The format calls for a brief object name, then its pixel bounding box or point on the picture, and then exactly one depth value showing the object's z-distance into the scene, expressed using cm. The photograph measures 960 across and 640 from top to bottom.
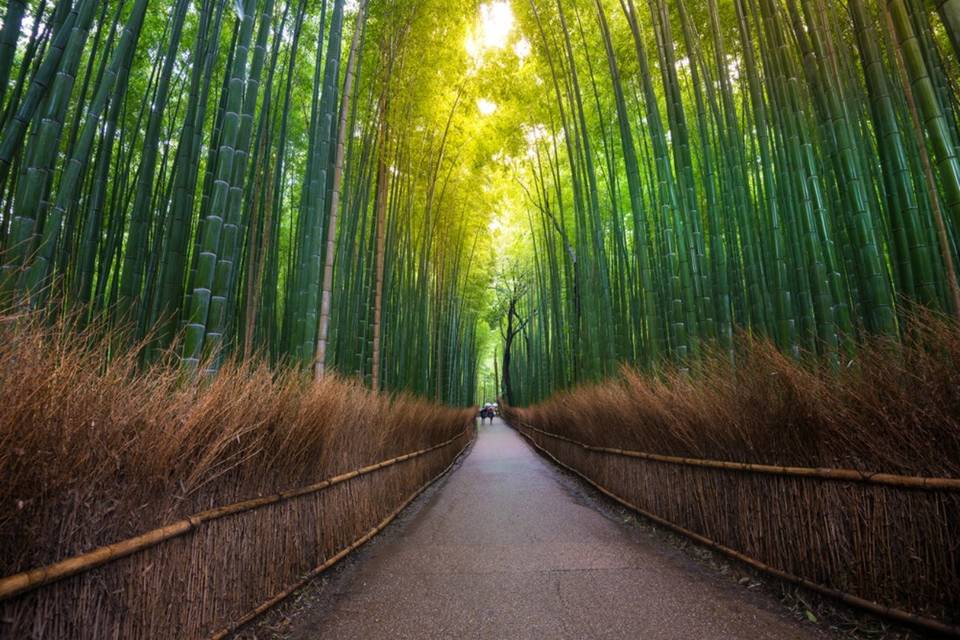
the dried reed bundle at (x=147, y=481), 94
